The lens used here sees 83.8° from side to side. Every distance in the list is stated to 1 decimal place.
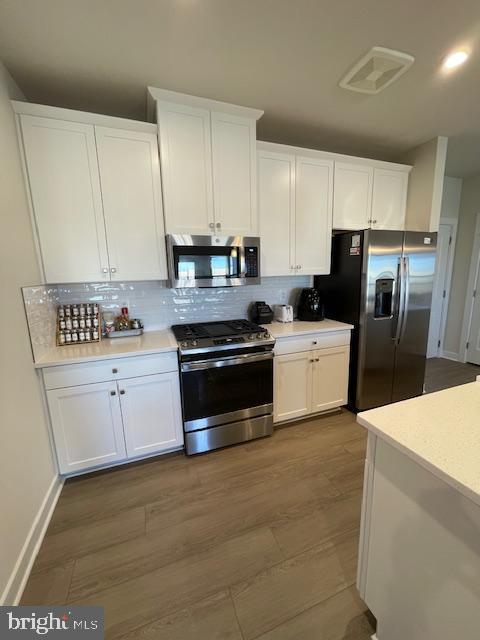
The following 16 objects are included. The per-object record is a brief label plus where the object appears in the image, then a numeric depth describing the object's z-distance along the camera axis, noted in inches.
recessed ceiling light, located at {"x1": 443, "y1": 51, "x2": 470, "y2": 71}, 62.9
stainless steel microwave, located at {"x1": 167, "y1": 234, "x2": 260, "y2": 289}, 81.9
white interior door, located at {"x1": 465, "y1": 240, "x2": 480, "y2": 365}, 152.3
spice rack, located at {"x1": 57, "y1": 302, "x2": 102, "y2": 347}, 82.0
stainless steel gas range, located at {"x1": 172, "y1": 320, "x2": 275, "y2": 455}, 79.4
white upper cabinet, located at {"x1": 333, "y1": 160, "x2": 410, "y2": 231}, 104.5
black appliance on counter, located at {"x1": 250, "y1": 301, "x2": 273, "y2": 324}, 104.7
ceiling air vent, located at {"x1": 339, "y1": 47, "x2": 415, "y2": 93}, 62.3
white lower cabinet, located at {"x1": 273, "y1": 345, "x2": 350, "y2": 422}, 94.0
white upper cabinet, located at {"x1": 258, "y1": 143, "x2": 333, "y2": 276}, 93.5
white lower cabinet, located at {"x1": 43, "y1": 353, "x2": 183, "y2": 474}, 71.1
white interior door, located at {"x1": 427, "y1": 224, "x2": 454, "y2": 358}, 157.9
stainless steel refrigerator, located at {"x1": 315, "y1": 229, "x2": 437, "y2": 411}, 96.7
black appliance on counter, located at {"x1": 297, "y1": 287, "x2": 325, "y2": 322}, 108.4
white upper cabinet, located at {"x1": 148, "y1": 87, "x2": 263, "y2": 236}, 77.1
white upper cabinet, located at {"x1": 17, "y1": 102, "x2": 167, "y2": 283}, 70.7
